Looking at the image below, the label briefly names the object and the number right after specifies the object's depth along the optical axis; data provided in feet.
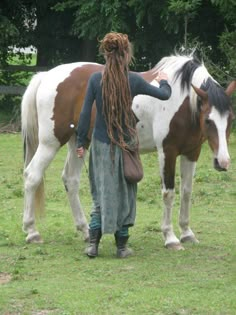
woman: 38.29
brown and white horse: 39.74
